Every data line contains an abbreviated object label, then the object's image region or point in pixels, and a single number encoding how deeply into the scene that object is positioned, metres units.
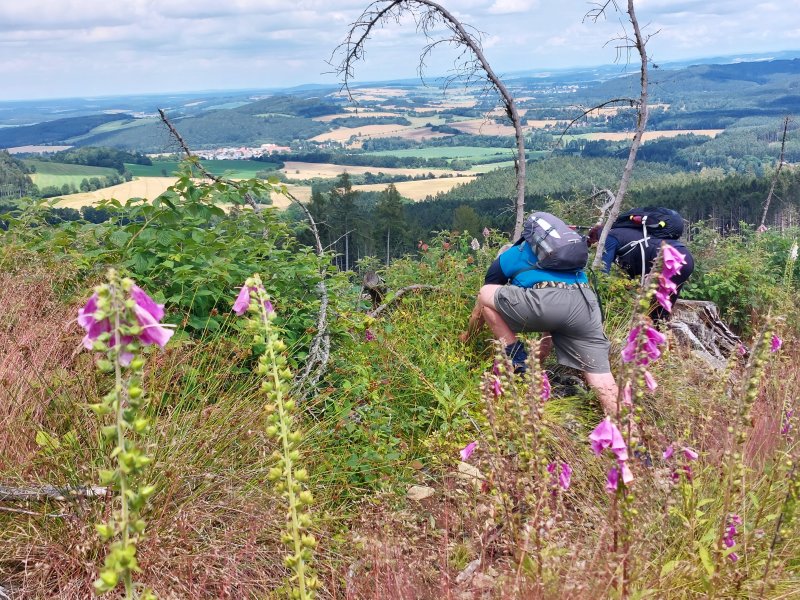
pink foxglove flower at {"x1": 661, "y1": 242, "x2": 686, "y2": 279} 2.34
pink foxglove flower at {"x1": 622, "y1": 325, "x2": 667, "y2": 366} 1.96
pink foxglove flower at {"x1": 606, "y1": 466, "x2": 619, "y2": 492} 1.96
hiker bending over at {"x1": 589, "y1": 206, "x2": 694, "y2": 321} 6.16
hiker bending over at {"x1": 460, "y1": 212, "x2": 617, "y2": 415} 4.73
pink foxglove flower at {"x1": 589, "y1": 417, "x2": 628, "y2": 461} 1.87
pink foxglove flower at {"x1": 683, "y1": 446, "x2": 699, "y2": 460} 2.38
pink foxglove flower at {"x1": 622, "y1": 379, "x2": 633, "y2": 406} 1.99
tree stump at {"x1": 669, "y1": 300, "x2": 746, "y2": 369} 6.71
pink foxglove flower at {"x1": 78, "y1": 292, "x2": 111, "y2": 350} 1.38
